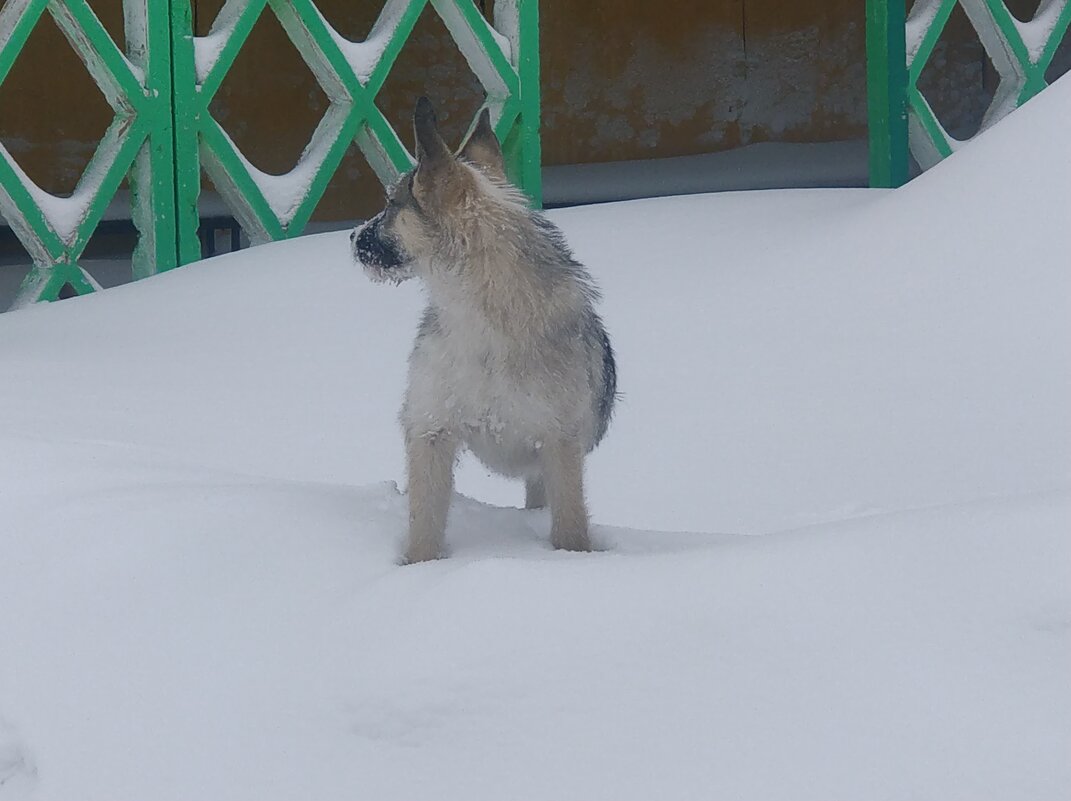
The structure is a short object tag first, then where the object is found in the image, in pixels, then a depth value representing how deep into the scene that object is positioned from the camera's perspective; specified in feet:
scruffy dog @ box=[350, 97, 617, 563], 18.13
